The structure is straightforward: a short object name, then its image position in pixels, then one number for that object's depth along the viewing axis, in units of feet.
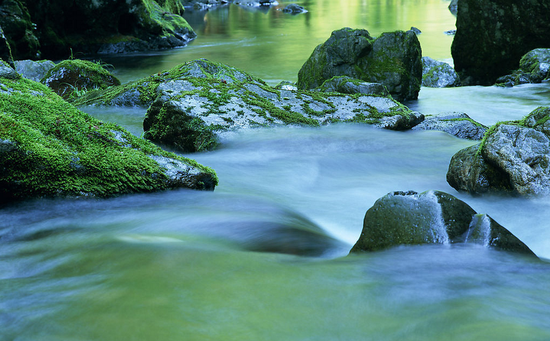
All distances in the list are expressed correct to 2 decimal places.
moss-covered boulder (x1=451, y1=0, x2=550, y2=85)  42.24
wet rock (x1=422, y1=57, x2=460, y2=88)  45.57
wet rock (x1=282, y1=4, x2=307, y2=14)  146.72
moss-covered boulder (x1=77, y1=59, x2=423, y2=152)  20.22
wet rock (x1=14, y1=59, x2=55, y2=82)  37.70
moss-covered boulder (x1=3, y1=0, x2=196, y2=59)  71.00
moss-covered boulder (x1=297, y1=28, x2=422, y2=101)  36.11
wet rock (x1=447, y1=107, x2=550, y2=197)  13.47
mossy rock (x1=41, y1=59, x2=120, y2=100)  32.37
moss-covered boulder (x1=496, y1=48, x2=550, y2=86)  41.06
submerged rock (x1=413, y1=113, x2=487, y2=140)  23.29
